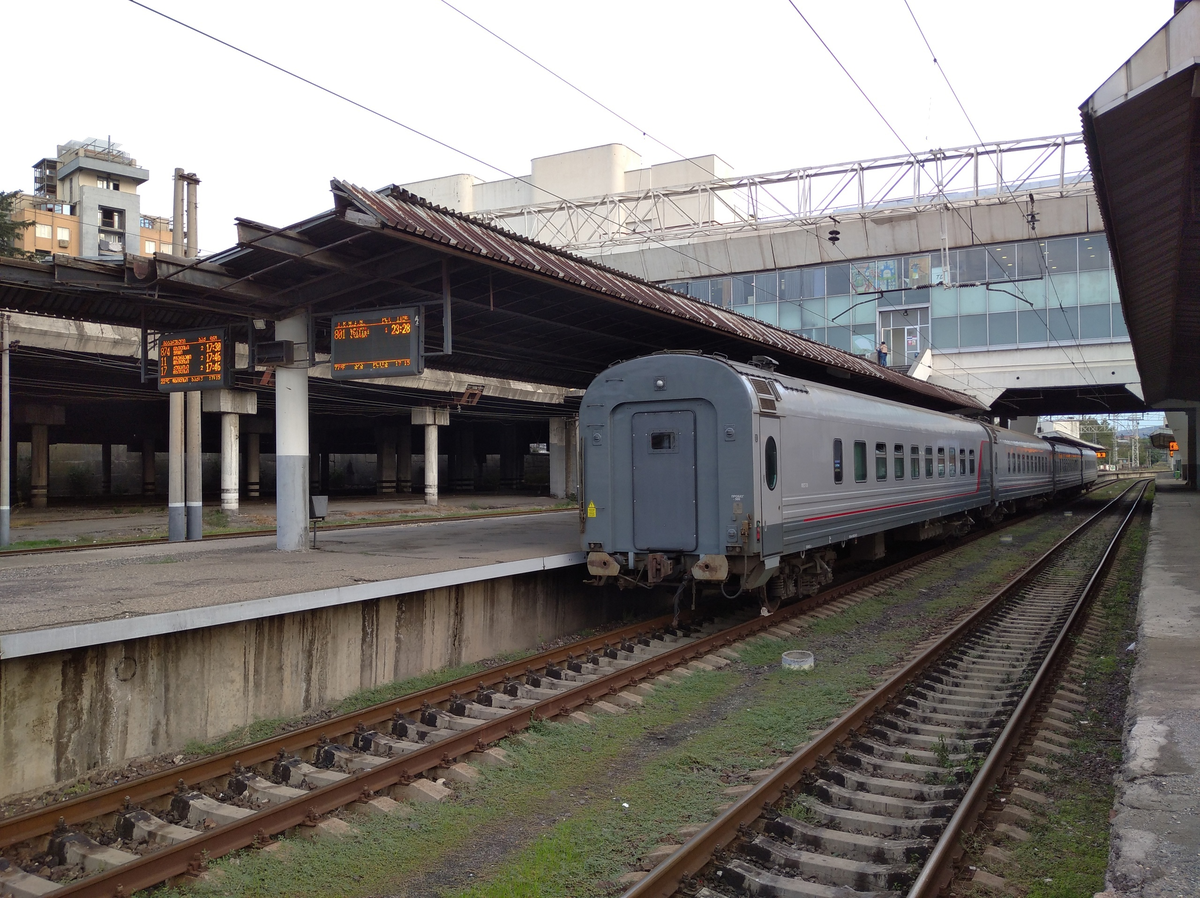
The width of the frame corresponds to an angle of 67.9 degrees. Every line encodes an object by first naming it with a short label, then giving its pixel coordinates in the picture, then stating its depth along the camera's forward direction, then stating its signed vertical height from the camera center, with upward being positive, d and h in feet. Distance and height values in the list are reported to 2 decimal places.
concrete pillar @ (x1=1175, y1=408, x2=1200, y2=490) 169.89 +0.34
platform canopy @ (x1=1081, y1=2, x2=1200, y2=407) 25.17 +10.27
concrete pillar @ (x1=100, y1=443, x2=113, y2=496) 156.66 -0.69
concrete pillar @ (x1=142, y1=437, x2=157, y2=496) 140.77 -0.69
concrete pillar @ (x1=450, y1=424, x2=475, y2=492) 180.34 -0.41
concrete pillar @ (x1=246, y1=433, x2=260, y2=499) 143.33 -0.42
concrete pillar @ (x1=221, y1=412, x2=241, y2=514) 90.99 +0.28
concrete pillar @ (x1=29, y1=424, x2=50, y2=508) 111.34 -0.41
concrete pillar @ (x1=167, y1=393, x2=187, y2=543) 62.95 -1.64
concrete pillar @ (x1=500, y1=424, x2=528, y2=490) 182.19 +0.12
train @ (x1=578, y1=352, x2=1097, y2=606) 36.29 -0.77
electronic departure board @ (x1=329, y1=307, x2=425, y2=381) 37.68 +5.12
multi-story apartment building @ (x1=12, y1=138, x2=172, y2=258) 216.54 +65.17
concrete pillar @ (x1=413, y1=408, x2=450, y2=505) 118.52 +1.79
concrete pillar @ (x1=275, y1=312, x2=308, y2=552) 42.32 +2.06
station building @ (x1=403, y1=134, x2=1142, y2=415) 86.02 +23.43
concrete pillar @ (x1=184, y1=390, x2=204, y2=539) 62.80 -1.08
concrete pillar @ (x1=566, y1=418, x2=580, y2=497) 143.53 +0.80
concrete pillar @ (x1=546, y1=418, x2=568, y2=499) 142.51 +0.15
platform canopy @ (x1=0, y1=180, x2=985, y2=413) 32.83 +7.49
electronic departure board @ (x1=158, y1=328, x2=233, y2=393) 41.19 +4.85
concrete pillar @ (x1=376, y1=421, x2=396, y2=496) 162.51 +0.36
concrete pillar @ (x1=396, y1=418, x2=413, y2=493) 164.45 +0.33
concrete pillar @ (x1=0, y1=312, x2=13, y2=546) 60.39 +2.23
